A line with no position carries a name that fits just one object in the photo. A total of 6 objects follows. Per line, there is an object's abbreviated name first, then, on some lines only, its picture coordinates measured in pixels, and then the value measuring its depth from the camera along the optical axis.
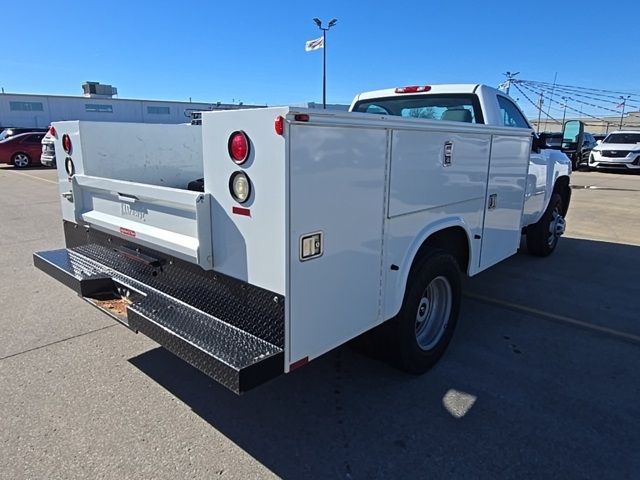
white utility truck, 2.13
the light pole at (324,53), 27.91
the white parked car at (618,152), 21.78
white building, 36.72
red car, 20.53
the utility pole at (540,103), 49.39
